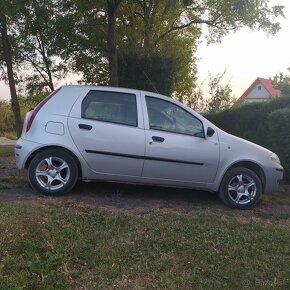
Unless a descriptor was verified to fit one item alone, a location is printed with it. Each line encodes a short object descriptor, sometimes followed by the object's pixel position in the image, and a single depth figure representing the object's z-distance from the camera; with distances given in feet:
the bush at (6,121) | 63.28
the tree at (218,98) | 39.40
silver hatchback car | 14.59
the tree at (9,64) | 31.76
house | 114.74
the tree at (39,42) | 24.13
